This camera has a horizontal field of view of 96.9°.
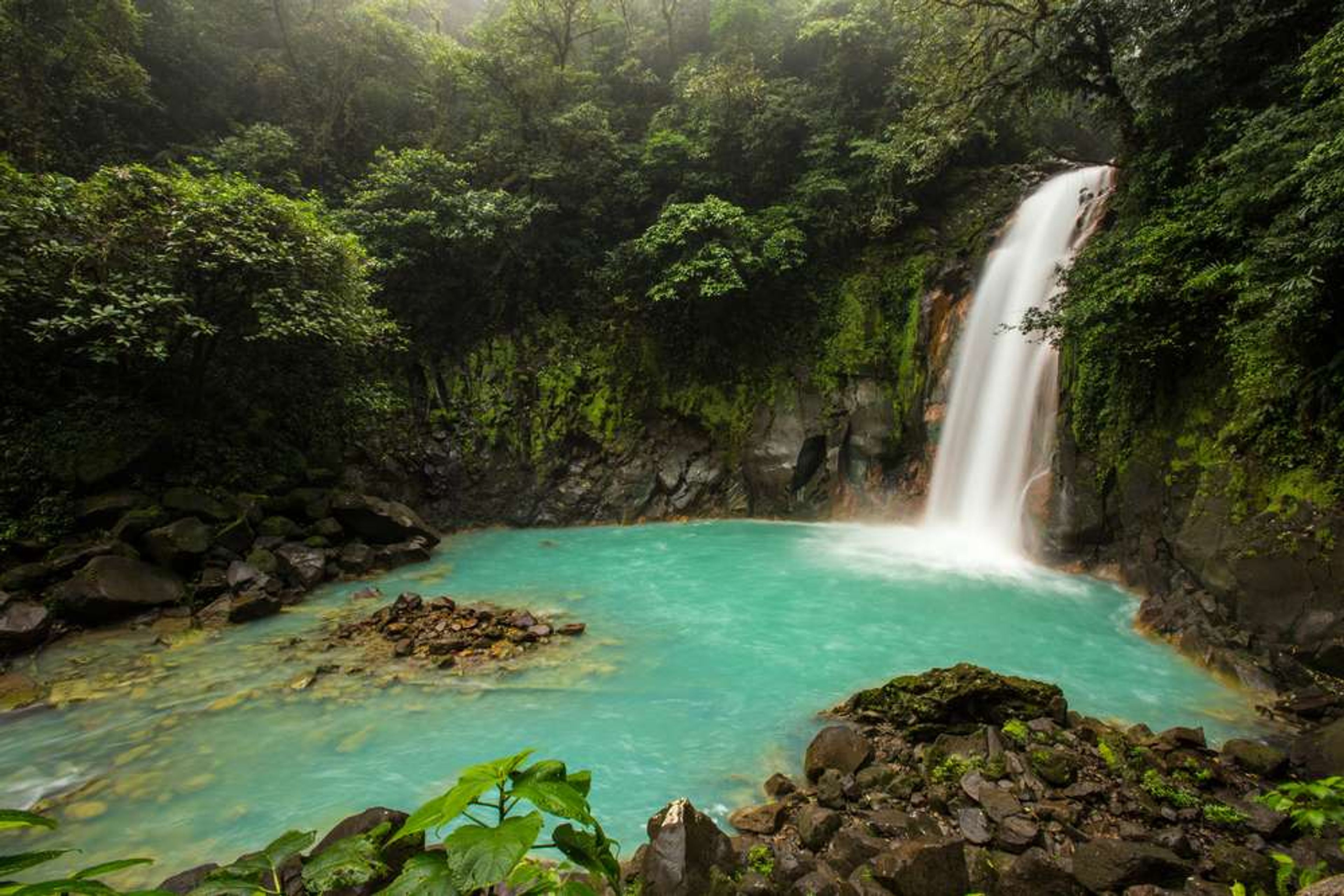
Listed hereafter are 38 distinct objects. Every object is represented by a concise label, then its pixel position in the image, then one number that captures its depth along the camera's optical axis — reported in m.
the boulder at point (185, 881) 3.05
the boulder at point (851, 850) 3.36
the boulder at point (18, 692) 5.60
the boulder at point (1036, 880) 3.11
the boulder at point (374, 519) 10.62
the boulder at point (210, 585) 8.03
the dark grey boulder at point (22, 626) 6.44
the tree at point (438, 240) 14.52
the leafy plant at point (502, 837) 1.33
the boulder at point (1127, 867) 3.12
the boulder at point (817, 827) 3.67
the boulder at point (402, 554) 10.44
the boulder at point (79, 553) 7.56
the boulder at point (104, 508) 8.28
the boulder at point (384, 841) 2.61
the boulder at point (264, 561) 8.82
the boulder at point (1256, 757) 4.22
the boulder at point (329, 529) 10.18
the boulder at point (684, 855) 2.98
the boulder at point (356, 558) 9.88
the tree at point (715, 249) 13.87
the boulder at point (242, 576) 8.29
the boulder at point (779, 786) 4.36
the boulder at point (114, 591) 7.09
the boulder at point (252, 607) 7.66
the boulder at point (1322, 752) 4.15
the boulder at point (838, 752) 4.42
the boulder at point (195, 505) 8.98
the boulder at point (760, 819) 3.92
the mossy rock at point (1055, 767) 4.04
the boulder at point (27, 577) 7.18
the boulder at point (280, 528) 9.66
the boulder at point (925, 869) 3.03
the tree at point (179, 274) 8.18
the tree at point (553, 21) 17.61
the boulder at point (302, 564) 9.05
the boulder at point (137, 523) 8.23
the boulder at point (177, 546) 8.16
